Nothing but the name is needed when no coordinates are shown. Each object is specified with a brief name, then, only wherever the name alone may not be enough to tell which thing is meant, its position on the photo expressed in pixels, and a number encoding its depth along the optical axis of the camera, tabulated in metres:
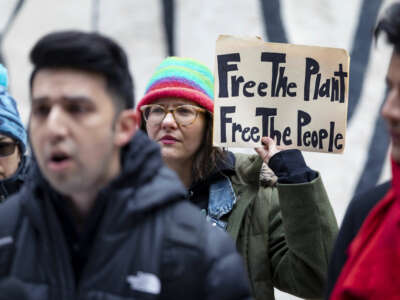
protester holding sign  4.74
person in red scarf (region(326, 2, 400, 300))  3.34
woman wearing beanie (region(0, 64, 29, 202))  5.52
